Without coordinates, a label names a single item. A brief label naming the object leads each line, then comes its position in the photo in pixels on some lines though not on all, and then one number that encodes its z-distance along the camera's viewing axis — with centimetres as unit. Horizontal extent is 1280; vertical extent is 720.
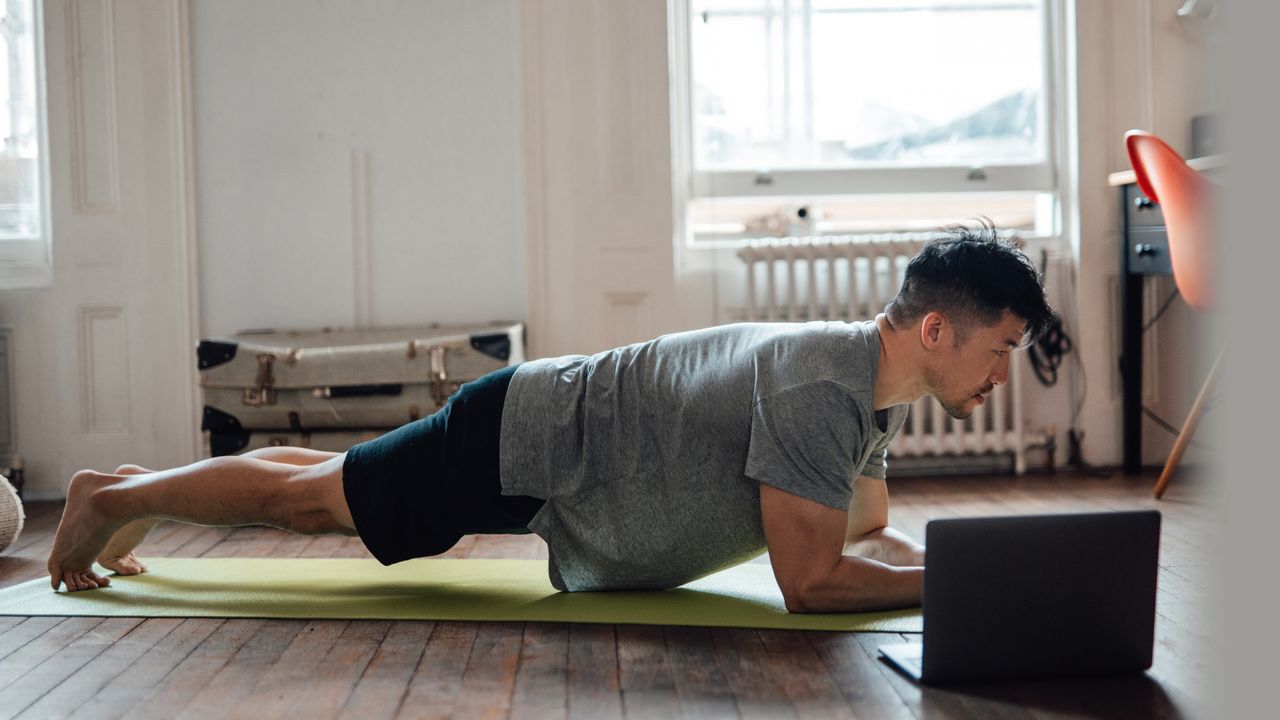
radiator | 356
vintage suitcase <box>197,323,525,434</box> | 307
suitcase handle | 307
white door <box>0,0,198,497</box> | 356
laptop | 142
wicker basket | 246
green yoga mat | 183
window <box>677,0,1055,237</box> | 379
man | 167
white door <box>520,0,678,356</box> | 360
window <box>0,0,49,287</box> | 360
